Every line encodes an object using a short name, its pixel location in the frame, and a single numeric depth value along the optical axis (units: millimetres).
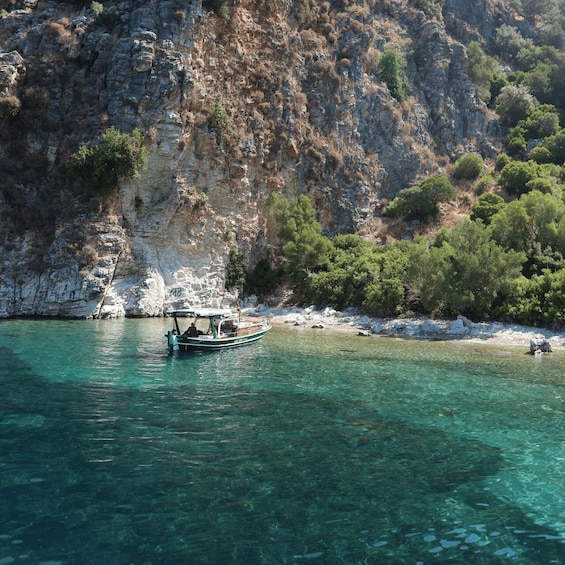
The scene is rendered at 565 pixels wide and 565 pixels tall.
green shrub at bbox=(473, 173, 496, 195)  64688
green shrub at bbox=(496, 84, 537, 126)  75812
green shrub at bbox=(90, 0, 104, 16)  46844
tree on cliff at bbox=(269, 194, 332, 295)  48875
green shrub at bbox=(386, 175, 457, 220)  61281
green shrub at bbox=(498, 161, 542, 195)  59438
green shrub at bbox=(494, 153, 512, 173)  67688
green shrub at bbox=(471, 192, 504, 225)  53062
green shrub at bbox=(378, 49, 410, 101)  70188
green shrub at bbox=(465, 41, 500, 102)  80125
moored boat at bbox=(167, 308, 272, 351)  25188
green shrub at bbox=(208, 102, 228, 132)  48031
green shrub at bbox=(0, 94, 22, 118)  41094
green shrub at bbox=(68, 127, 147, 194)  41344
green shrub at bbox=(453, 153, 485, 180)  68312
